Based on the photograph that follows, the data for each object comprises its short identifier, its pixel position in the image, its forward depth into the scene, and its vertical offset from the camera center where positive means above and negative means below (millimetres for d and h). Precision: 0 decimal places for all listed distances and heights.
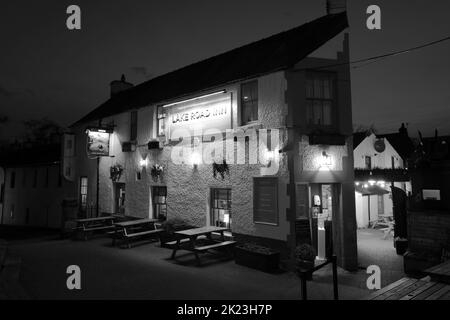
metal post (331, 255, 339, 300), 5844 -1939
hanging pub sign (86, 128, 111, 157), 15430 +2029
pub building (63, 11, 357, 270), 9258 +1165
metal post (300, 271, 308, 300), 5186 -1880
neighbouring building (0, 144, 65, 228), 22933 -500
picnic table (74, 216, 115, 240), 13998 -2206
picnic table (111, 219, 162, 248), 12081 -2161
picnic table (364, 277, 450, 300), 4949 -1962
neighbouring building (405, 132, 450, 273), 8258 -857
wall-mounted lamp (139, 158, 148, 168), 14193 +844
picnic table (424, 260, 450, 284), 5562 -1792
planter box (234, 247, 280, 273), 8695 -2391
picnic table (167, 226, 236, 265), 9500 -2095
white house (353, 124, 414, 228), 15125 -4
